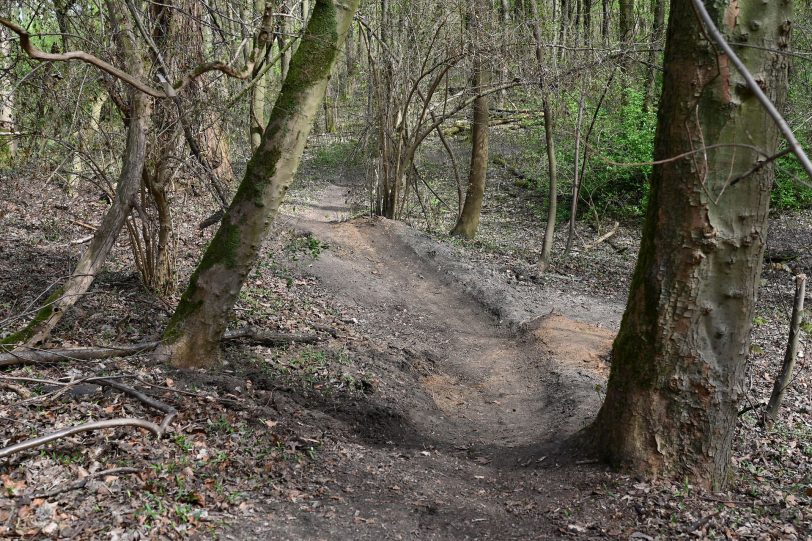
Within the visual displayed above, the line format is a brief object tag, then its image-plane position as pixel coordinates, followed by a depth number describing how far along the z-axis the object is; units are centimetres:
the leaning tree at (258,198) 566
